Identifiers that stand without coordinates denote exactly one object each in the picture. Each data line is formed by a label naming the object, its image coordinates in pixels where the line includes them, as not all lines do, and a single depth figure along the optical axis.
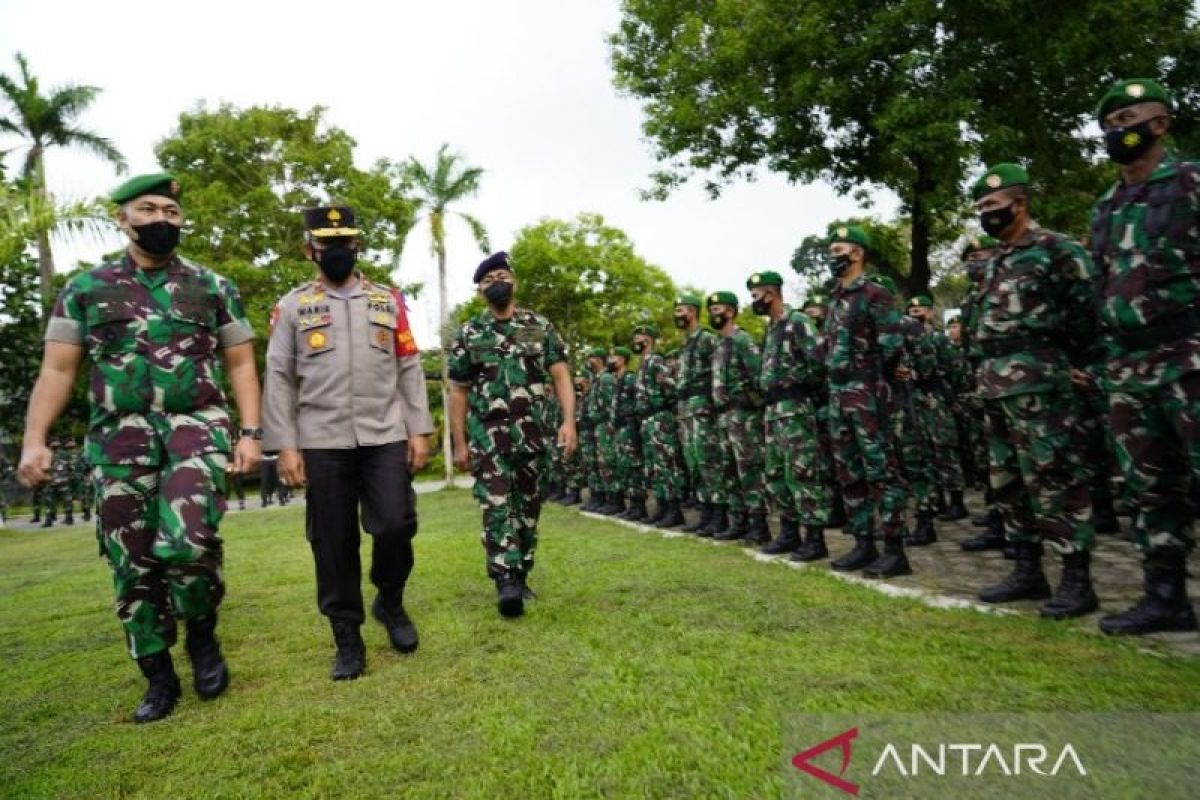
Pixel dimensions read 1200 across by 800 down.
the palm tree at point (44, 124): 22.58
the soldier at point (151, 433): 3.21
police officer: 3.66
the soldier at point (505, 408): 4.63
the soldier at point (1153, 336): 3.45
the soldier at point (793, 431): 5.84
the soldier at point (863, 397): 5.15
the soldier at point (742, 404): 6.97
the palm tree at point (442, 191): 20.66
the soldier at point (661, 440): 9.01
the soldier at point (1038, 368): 3.98
